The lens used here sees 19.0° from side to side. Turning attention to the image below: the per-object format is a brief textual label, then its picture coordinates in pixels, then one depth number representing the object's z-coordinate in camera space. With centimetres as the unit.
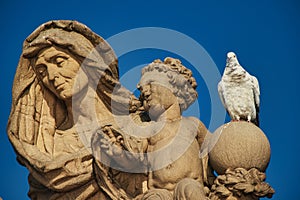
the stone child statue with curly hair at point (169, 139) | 1125
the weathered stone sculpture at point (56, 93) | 1167
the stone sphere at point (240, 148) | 1105
